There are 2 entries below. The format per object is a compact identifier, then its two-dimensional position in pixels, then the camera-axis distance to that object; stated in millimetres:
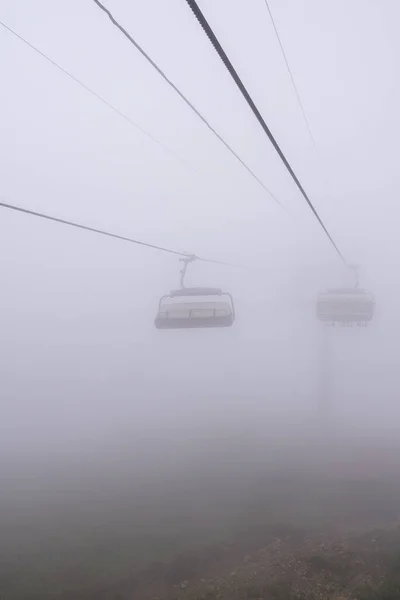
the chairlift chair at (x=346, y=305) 19453
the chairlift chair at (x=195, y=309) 14320
